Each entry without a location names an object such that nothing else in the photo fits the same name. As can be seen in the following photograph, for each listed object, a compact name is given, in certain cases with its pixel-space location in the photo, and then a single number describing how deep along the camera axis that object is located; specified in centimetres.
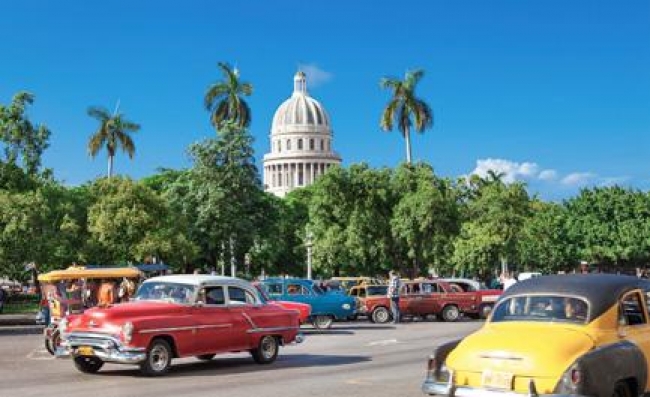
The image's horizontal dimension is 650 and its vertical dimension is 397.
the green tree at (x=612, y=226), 5881
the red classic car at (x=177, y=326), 1480
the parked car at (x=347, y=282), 3685
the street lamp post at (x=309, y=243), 5042
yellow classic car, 898
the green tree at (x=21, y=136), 3925
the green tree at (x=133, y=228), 4628
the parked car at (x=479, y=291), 3341
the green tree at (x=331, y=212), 5288
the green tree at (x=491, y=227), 6212
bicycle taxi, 1968
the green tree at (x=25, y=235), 3481
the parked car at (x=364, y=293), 3189
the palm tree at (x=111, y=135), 6506
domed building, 16238
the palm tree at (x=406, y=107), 6638
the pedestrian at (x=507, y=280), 3519
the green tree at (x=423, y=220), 5206
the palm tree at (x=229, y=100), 5988
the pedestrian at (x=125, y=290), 2345
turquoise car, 2759
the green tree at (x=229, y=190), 4125
